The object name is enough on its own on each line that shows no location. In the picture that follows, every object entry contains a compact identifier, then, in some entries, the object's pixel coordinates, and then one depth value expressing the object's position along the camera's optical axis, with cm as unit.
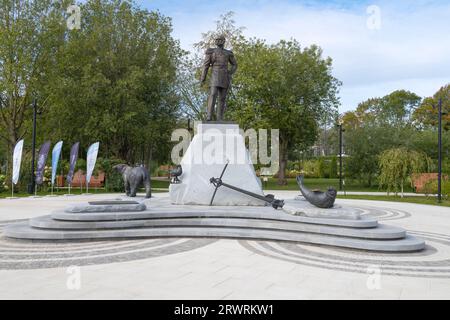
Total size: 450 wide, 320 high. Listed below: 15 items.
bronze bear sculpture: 1122
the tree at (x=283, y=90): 2923
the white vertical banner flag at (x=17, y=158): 1781
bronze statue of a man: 1120
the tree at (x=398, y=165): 2097
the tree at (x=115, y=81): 2569
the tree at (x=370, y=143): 3008
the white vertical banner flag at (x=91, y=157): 1892
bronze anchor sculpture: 982
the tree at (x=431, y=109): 4987
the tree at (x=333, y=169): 4622
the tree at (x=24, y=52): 2356
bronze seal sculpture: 845
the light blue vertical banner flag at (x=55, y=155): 1920
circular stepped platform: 726
